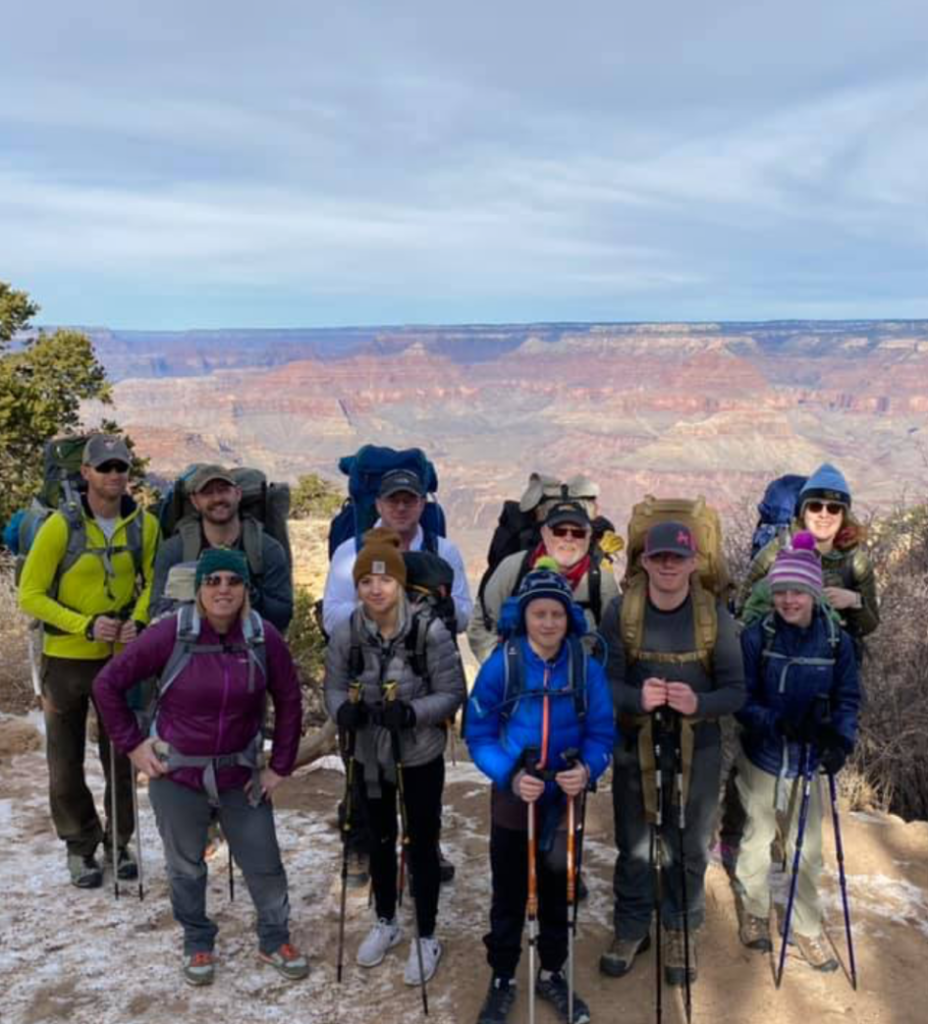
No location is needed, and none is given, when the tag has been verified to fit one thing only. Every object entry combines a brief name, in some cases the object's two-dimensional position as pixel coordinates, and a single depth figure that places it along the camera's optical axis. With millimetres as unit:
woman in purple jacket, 3928
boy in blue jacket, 3773
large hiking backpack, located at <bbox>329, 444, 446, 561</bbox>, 4957
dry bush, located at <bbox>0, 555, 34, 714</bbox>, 9094
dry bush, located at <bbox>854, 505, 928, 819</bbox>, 7555
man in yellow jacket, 4656
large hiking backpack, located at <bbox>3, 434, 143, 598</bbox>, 4711
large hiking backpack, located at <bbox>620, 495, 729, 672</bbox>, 4043
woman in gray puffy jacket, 4004
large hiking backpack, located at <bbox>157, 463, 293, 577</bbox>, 4648
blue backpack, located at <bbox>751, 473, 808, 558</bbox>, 5129
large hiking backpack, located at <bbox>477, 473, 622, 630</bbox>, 4984
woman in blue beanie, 4715
